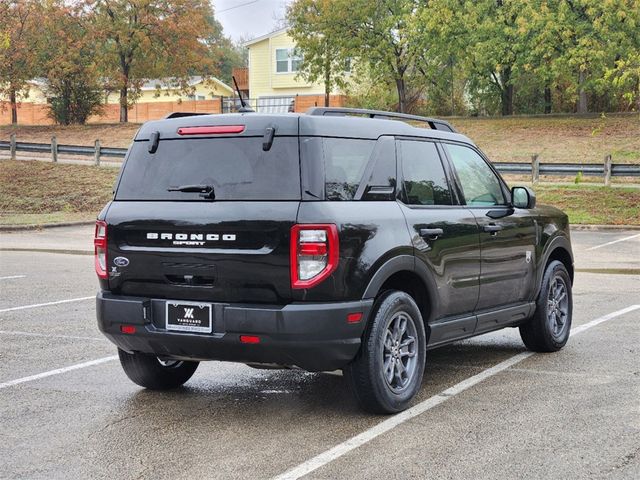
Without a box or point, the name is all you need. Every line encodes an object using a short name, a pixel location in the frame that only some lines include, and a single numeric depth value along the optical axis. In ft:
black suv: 18.67
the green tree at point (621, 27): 120.98
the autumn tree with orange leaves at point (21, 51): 147.33
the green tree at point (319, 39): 161.27
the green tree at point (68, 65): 162.81
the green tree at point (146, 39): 165.68
